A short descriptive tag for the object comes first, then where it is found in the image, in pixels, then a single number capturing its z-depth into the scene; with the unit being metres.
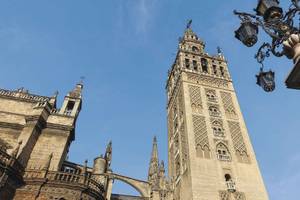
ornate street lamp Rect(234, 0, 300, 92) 4.80
